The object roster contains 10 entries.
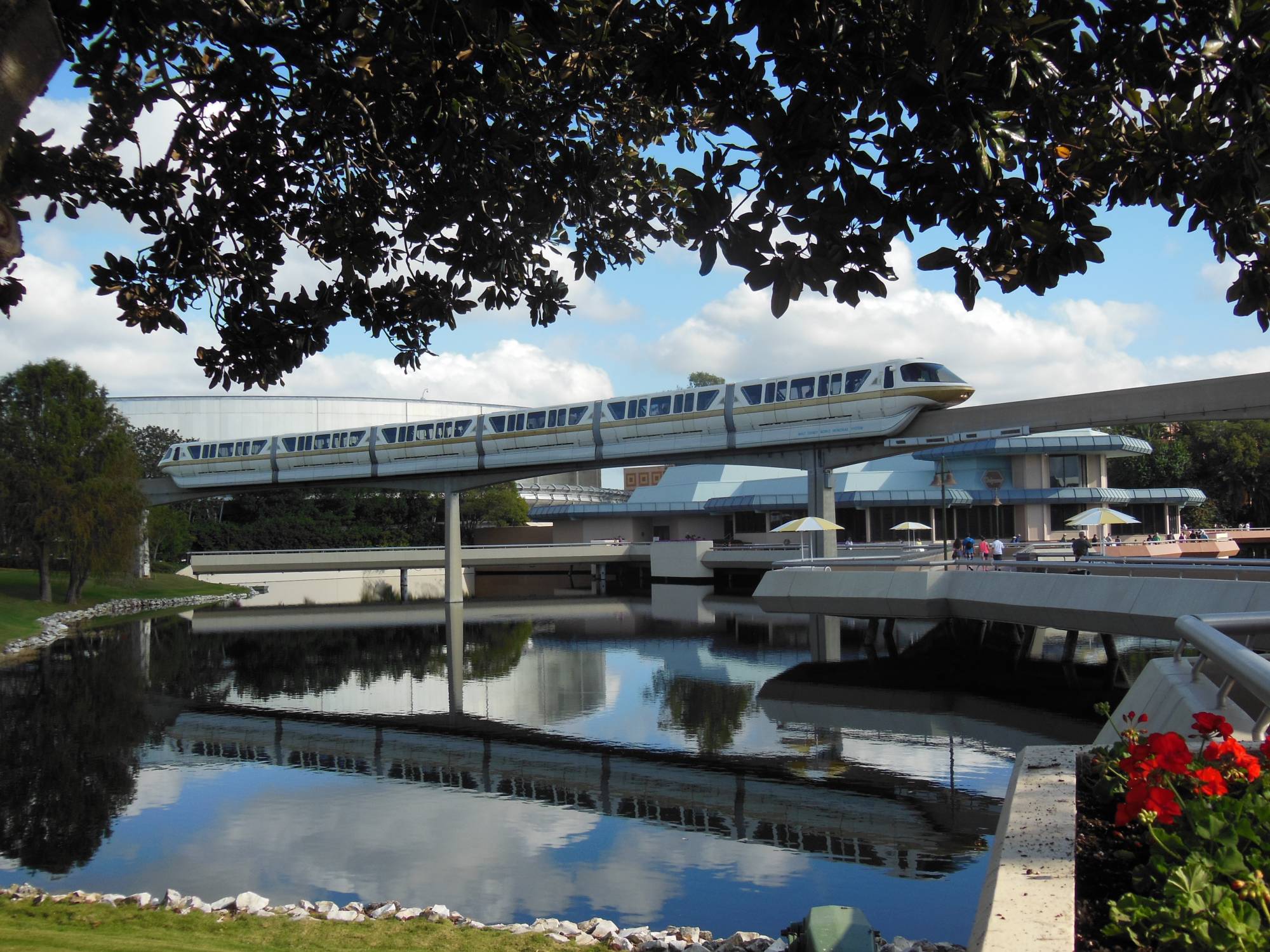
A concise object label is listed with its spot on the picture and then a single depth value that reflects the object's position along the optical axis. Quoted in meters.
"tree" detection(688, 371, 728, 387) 108.94
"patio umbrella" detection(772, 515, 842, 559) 35.28
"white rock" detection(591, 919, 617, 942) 8.38
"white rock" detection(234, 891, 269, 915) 8.98
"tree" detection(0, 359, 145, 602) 38.50
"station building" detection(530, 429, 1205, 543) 55.31
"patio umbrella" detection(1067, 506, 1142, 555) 31.16
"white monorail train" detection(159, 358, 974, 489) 35.53
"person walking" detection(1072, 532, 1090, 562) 28.08
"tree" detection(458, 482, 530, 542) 75.62
